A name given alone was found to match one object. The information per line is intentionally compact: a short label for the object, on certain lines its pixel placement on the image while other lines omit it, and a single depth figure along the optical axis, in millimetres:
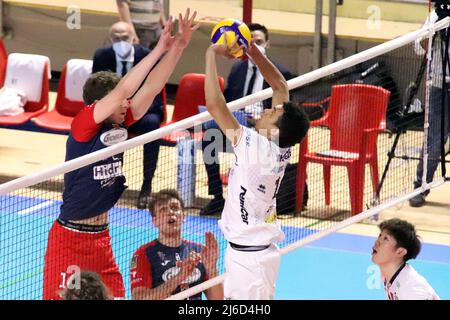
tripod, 11227
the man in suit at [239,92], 11969
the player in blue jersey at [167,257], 8633
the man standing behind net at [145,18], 16525
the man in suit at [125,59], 13250
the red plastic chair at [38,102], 14398
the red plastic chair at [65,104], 14211
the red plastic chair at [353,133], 12312
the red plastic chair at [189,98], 13836
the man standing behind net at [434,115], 11609
